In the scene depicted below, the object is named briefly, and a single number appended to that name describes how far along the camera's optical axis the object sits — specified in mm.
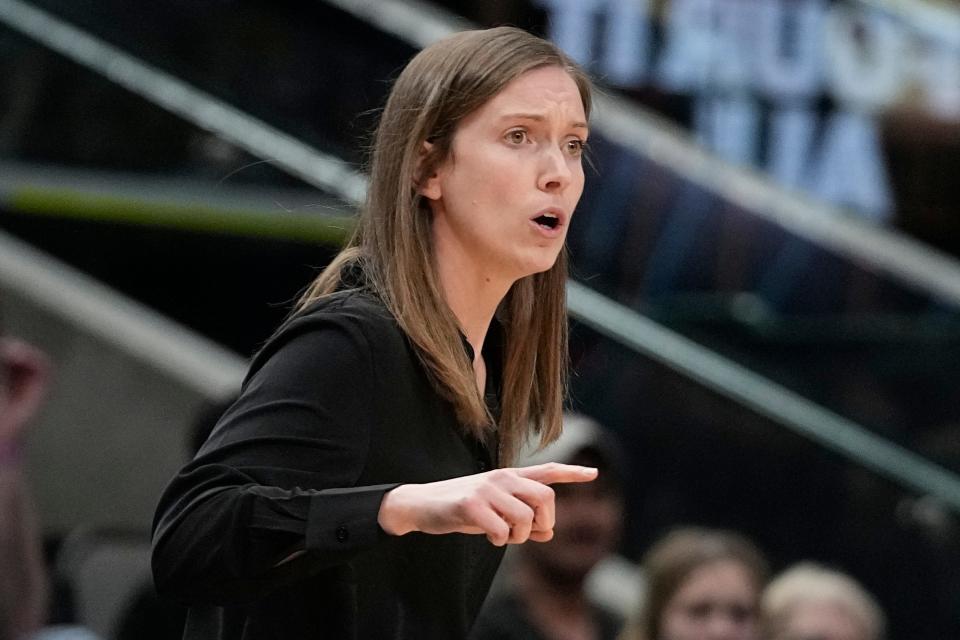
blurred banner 14937
